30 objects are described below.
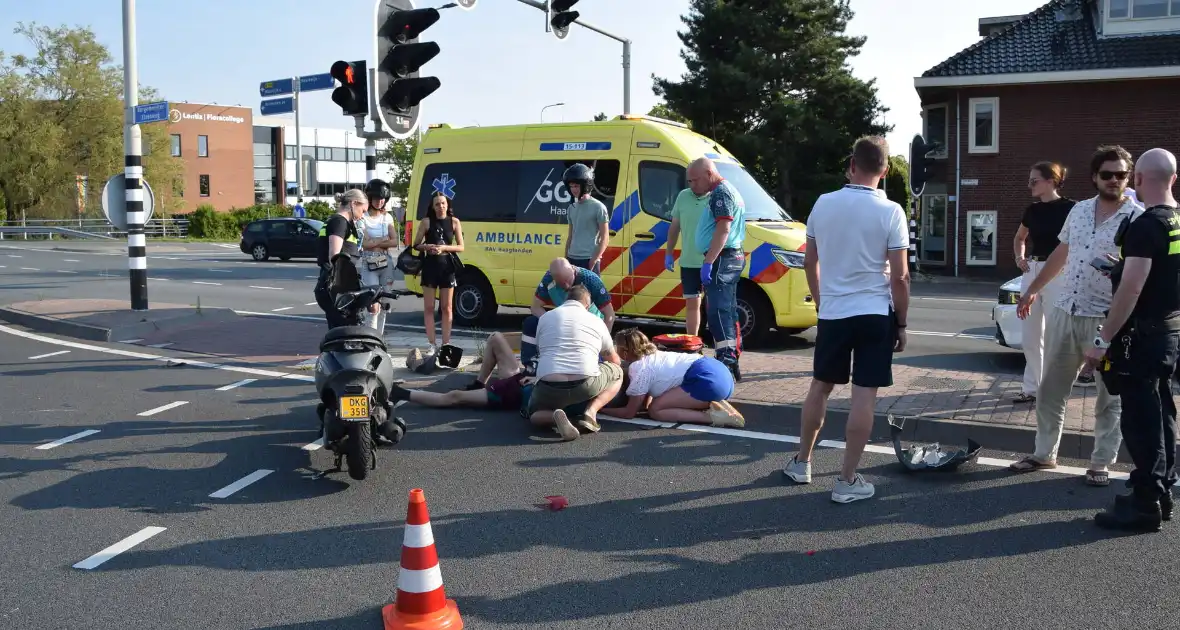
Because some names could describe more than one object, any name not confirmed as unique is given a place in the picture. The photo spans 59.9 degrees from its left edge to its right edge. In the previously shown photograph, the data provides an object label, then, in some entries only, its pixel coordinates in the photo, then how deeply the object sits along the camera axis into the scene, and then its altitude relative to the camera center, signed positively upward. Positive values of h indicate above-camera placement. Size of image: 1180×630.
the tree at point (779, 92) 34.69 +5.03
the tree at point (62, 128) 51.38 +5.68
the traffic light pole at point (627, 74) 22.72 +3.64
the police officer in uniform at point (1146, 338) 4.76 -0.49
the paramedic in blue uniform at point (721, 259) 8.19 -0.18
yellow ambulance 11.08 +0.30
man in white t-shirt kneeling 6.83 -0.89
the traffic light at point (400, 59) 9.26 +1.62
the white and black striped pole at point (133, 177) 12.88 +0.78
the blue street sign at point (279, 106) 30.41 +3.98
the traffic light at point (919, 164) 20.80 +1.46
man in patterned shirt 5.32 -0.34
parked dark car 32.88 -0.04
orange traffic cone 3.79 -1.29
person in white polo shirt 5.21 -0.27
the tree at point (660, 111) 51.34 +6.64
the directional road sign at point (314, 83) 24.66 +3.96
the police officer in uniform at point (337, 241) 8.02 -0.02
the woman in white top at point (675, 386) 7.21 -1.06
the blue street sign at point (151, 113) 12.95 +1.61
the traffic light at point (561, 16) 17.92 +3.92
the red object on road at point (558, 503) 5.36 -1.40
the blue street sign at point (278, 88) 32.28 +4.78
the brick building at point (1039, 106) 27.03 +3.52
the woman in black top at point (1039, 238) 7.07 -0.02
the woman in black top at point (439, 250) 9.89 -0.12
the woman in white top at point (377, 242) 9.12 -0.03
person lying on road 7.71 -1.15
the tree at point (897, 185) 43.12 +2.19
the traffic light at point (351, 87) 9.26 +1.37
